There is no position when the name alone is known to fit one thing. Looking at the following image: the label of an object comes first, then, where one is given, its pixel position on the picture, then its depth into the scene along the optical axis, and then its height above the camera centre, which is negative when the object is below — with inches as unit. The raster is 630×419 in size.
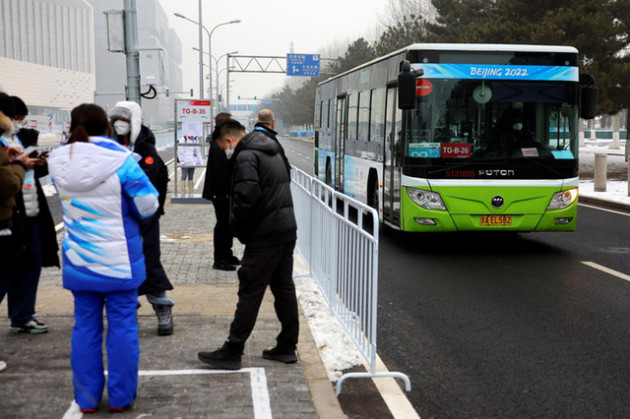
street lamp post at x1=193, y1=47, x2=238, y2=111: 3467.0 +315.0
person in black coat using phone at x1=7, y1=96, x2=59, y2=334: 228.1 -28.9
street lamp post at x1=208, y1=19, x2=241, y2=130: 2549.2 +366.0
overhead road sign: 2581.2 +250.6
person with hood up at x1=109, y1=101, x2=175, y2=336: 236.4 -31.4
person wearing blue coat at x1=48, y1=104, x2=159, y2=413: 169.9 -22.8
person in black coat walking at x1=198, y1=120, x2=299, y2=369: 204.2 -21.2
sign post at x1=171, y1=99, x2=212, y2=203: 709.3 +17.2
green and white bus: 418.6 +2.5
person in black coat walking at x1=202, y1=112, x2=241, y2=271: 360.8 -27.3
